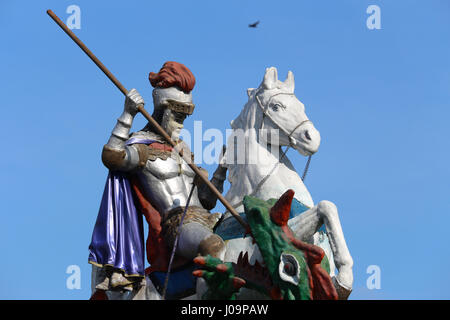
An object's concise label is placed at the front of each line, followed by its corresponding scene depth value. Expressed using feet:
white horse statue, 33.81
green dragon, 30.53
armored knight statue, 33.96
